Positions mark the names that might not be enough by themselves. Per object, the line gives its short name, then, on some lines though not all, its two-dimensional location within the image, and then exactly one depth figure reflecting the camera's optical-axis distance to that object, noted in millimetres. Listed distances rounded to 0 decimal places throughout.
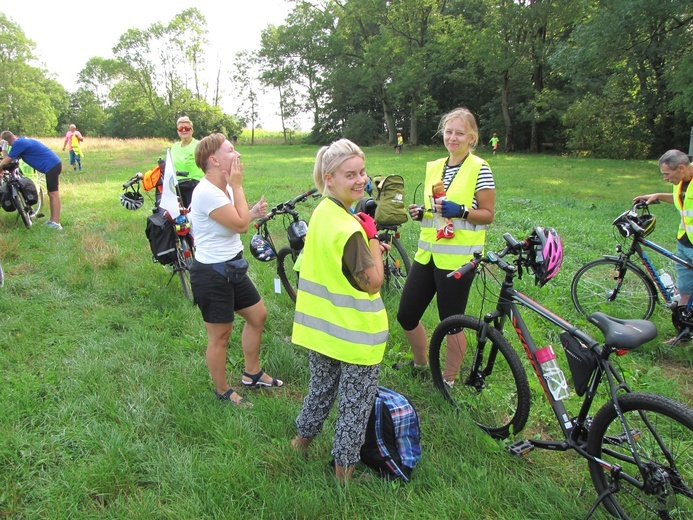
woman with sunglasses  6207
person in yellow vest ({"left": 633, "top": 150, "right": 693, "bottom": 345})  4090
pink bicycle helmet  2350
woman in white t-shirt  2957
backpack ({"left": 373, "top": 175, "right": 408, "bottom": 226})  4078
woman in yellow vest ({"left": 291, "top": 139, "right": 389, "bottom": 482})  2121
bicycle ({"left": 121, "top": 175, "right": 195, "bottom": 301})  4887
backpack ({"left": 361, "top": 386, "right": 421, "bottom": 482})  2486
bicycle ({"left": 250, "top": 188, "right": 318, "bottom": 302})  4312
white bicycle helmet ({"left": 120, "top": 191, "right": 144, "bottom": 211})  6215
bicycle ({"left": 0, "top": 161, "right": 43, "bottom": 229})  7598
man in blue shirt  7801
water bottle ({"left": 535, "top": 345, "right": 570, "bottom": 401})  2430
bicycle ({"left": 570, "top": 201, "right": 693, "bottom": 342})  4250
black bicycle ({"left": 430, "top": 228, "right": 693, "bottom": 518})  2016
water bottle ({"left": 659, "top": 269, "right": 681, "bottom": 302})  4301
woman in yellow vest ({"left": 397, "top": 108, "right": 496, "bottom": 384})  2961
